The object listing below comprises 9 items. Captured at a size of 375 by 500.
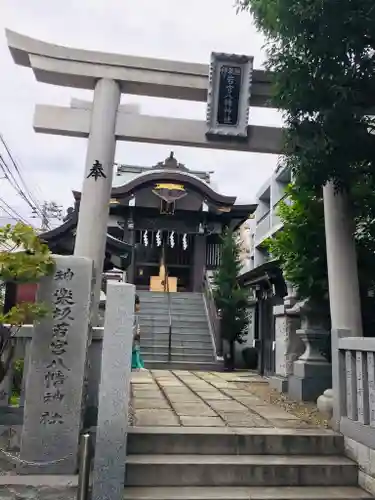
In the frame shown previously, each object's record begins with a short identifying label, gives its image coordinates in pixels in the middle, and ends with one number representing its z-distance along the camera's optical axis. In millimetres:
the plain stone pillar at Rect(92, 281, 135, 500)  3867
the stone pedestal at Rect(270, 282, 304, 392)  8070
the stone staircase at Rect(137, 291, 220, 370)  14234
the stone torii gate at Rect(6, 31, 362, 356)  7121
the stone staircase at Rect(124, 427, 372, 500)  4273
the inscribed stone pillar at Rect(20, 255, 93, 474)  4305
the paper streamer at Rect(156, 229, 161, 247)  22922
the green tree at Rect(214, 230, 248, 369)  14695
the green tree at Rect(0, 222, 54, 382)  4203
